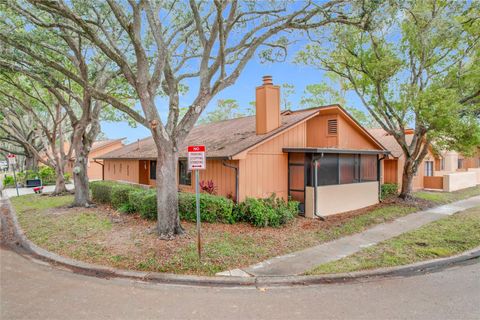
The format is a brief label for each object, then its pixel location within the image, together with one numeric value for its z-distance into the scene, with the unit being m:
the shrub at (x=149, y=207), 9.34
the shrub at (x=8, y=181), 23.80
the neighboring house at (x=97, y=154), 31.02
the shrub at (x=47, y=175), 24.98
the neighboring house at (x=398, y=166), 17.73
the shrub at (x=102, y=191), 12.88
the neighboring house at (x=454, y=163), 23.19
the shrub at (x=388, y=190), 15.86
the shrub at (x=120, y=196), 11.45
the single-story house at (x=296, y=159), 10.28
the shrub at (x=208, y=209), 8.99
